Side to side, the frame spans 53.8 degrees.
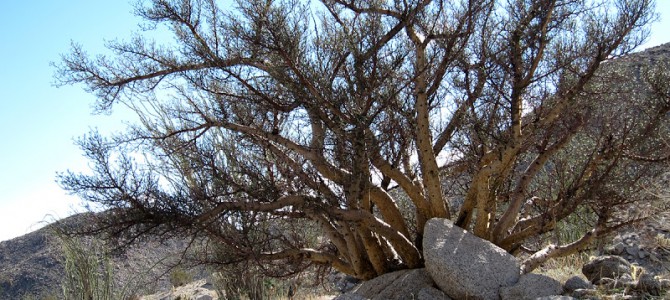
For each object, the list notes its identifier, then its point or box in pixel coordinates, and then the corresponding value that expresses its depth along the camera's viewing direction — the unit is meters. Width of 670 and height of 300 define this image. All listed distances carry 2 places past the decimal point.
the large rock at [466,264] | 7.65
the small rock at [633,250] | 12.31
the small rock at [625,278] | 7.14
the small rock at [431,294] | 7.90
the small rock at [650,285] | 6.64
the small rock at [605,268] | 7.95
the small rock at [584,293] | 7.04
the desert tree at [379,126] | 8.18
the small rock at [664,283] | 6.63
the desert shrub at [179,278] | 21.24
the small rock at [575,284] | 7.41
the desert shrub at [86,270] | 9.66
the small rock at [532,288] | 7.23
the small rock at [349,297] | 7.36
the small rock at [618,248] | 12.47
